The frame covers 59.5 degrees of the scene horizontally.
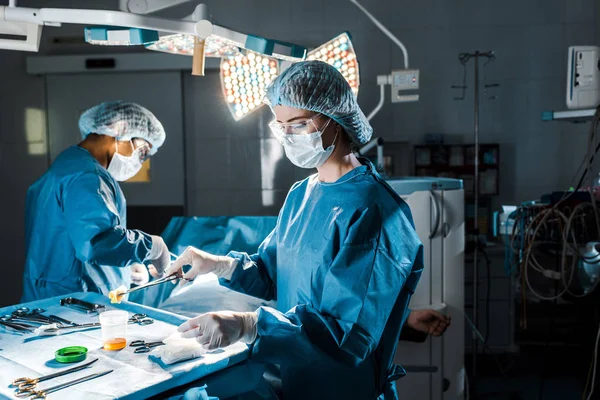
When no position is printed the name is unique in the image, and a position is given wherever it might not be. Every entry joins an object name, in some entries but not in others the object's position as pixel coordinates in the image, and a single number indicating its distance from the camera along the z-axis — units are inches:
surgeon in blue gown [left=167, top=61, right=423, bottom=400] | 46.3
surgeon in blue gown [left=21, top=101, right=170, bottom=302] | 76.7
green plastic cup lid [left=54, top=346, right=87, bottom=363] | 48.5
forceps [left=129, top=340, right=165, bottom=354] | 51.4
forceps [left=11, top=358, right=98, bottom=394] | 43.2
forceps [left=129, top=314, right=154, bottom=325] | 60.0
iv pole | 138.2
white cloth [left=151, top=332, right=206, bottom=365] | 47.8
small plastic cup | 52.0
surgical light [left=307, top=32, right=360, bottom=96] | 92.0
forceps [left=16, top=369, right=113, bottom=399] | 41.9
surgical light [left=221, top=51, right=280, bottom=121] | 92.3
